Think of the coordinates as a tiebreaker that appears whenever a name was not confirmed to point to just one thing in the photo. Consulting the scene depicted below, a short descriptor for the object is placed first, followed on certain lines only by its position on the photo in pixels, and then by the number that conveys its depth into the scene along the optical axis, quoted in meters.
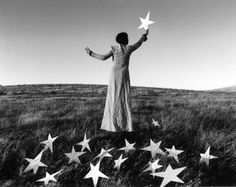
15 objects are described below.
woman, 5.96
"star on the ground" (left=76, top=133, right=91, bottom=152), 4.74
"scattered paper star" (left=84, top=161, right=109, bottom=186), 3.61
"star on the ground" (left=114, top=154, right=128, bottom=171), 4.07
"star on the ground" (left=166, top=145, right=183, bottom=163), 4.46
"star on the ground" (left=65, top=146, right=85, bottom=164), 4.20
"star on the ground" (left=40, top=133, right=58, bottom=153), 4.57
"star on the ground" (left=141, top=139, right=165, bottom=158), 4.55
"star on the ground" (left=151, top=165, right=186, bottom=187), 3.64
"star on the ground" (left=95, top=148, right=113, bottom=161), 4.23
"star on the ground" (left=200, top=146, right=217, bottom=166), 4.55
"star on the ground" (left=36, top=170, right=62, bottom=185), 3.52
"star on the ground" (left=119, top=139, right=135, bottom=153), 4.70
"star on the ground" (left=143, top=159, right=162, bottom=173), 3.95
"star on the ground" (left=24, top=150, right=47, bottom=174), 3.87
